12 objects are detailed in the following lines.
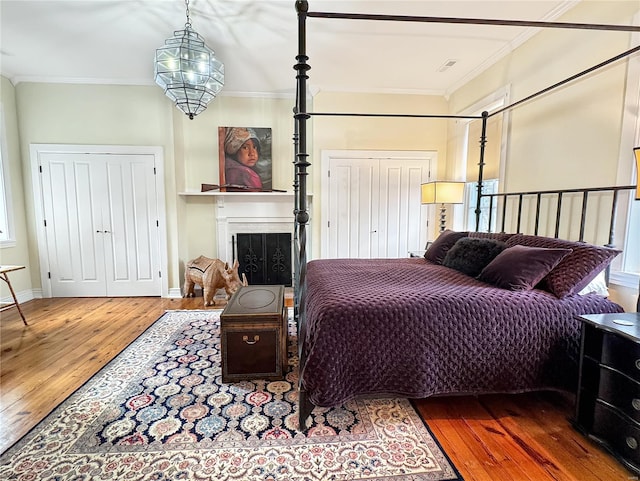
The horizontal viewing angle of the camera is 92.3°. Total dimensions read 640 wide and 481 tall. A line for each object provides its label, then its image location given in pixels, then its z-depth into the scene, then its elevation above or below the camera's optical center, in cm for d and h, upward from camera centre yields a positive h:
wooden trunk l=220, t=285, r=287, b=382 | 196 -85
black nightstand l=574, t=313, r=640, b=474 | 131 -78
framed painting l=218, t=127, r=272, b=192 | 410 +71
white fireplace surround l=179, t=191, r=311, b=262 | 420 -7
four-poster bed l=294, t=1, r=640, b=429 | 150 -60
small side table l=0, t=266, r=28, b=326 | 277 -63
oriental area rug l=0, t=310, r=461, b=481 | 134 -113
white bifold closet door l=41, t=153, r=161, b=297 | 383 -19
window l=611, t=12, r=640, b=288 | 187 +27
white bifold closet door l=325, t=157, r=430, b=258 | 413 +7
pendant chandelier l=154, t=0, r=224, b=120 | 236 +111
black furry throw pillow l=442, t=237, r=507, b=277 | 228 -32
